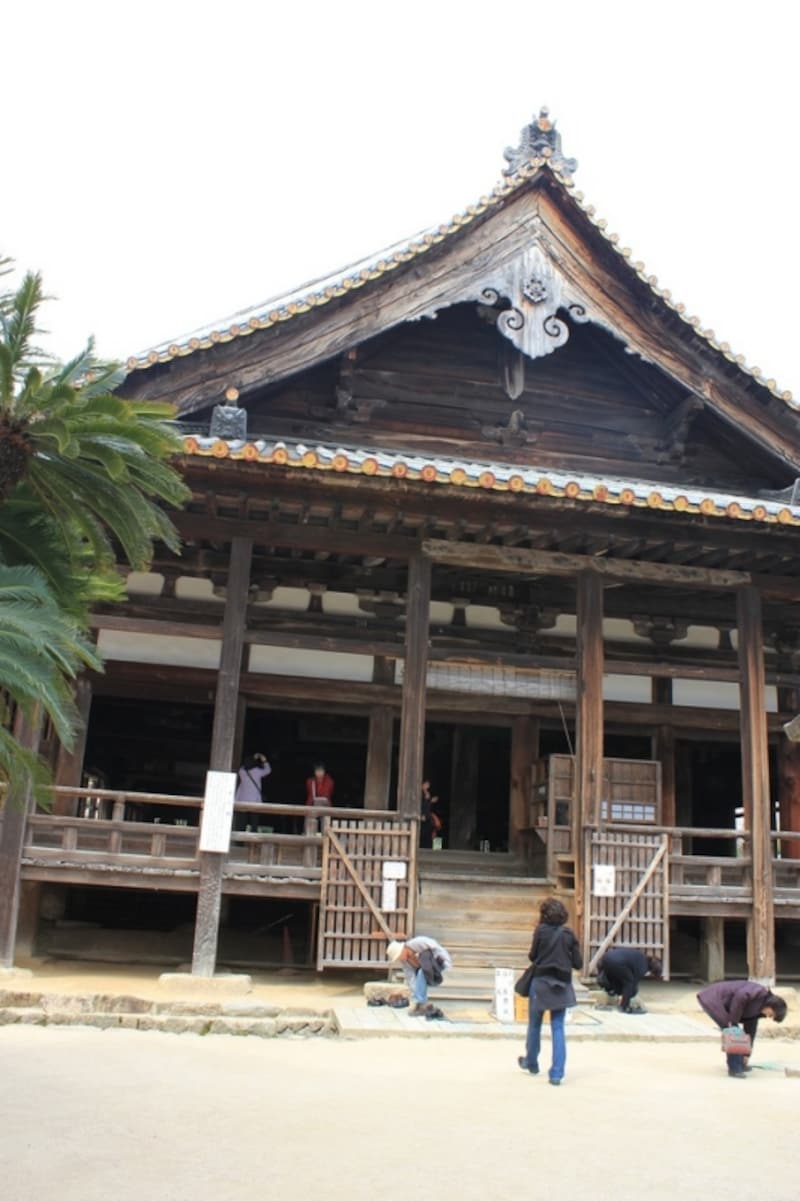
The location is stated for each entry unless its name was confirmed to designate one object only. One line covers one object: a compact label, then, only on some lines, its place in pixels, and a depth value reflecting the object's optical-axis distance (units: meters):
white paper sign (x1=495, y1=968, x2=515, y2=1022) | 9.79
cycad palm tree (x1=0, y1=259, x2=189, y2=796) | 5.29
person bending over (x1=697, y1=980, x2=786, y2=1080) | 8.25
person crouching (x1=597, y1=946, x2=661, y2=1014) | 10.49
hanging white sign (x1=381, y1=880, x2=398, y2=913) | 10.87
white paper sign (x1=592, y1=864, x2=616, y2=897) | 11.26
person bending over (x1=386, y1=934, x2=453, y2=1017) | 9.74
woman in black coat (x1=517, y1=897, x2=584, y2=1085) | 7.61
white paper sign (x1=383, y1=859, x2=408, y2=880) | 10.95
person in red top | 13.21
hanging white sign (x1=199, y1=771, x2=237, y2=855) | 10.76
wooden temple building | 11.10
